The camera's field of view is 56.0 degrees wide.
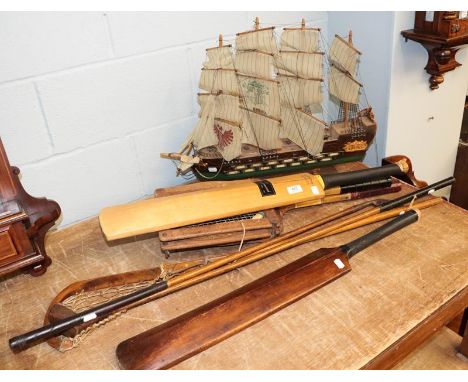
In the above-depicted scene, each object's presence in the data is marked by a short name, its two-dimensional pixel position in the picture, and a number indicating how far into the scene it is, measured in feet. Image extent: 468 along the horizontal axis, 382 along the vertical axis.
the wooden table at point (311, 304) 2.65
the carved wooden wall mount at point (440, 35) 4.40
